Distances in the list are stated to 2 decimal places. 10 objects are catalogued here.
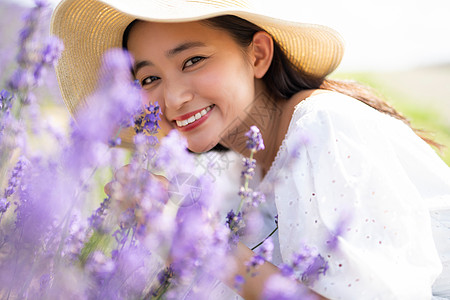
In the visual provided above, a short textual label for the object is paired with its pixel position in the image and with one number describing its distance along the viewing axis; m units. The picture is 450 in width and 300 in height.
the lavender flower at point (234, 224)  0.61
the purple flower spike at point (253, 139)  0.61
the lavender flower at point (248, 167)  0.61
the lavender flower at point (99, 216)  0.58
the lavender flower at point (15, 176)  0.61
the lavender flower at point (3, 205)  0.58
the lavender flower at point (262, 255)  0.60
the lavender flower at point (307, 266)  0.60
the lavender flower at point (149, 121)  0.60
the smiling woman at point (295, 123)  0.75
